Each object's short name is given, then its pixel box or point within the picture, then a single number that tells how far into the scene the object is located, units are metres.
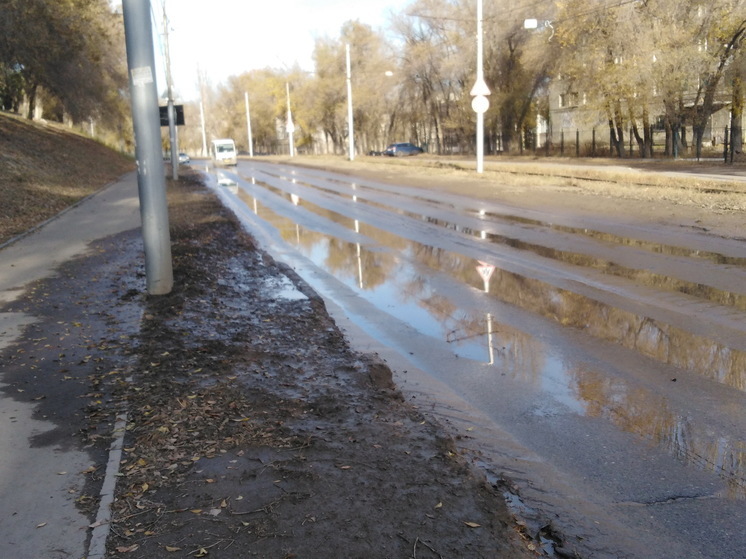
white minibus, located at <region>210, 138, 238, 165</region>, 61.75
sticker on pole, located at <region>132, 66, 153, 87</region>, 8.56
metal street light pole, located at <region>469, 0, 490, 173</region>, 29.19
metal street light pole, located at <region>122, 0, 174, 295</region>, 8.50
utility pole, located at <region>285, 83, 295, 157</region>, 72.44
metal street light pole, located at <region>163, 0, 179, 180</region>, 32.22
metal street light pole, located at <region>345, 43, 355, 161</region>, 51.28
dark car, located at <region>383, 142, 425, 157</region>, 67.56
